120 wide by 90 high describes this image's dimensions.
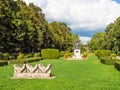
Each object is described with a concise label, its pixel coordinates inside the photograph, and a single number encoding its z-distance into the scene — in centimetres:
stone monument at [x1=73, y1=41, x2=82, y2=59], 3044
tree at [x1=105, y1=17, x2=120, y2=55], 3461
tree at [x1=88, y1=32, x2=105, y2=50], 7096
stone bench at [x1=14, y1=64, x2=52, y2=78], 826
